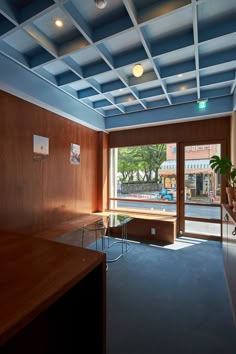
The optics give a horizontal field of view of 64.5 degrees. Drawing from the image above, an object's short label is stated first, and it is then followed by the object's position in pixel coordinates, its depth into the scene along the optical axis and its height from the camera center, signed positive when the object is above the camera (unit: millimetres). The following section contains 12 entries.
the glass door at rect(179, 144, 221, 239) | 4164 -317
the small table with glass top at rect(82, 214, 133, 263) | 3234 -826
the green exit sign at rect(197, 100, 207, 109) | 3854 +1570
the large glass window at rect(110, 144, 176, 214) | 4695 +33
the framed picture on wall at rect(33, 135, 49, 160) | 3219 +563
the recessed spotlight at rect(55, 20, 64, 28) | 2057 +1739
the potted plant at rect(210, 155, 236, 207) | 2736 +138
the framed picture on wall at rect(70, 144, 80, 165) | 4098 +561
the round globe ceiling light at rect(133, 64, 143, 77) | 2693 +1588
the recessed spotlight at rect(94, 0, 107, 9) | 1723 +1632
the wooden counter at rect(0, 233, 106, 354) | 833 -602
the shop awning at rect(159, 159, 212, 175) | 4254 +310
